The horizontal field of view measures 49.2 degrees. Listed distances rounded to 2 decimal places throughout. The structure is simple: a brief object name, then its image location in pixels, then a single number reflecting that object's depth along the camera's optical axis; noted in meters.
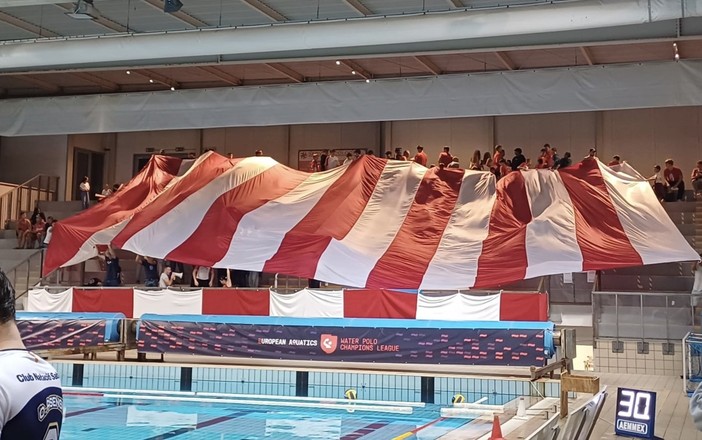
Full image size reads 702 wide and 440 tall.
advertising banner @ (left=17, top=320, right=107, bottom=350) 12.45
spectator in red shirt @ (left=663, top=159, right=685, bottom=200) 16.62
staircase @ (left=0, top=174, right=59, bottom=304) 17.77
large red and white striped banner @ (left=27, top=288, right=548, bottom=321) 12.30
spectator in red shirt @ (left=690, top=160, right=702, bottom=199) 16.25
